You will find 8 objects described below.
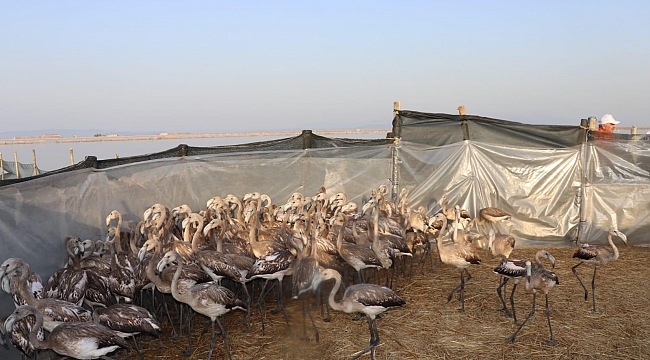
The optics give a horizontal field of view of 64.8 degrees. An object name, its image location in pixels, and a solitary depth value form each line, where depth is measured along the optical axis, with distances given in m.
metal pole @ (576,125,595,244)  10.95
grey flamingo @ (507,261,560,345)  6.34
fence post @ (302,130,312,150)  10.58
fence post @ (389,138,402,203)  11.23
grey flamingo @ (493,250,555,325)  6.81
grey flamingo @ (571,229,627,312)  7.65
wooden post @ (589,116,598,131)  10.96
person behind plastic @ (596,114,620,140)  12.01
